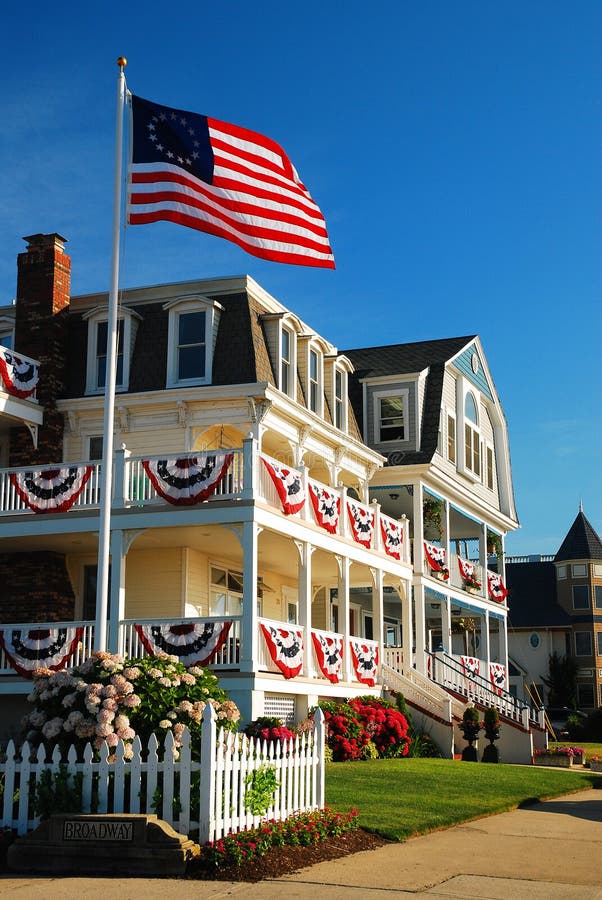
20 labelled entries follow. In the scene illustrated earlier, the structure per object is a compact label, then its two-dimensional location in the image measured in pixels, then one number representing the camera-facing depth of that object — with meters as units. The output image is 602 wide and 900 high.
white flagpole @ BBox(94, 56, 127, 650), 17.14
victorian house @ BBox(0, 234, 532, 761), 22.31
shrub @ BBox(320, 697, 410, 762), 23.62
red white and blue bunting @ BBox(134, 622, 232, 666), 21.36
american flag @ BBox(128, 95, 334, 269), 17.72
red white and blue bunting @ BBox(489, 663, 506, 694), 37.14
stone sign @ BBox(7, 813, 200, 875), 10.87
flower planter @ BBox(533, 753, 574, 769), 28.53
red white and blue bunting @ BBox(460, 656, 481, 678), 32.67
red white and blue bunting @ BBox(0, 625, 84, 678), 22.30
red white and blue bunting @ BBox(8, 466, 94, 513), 23.09
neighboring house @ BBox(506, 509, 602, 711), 68.62
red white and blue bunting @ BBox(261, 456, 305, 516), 23.03
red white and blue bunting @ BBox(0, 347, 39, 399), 25.17
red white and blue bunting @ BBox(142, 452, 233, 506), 22.06
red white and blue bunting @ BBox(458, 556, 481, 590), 36.25
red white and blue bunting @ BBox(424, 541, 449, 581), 32.84
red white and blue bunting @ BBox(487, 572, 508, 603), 39.12
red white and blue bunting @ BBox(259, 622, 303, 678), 22.12
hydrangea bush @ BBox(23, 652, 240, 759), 12.61
